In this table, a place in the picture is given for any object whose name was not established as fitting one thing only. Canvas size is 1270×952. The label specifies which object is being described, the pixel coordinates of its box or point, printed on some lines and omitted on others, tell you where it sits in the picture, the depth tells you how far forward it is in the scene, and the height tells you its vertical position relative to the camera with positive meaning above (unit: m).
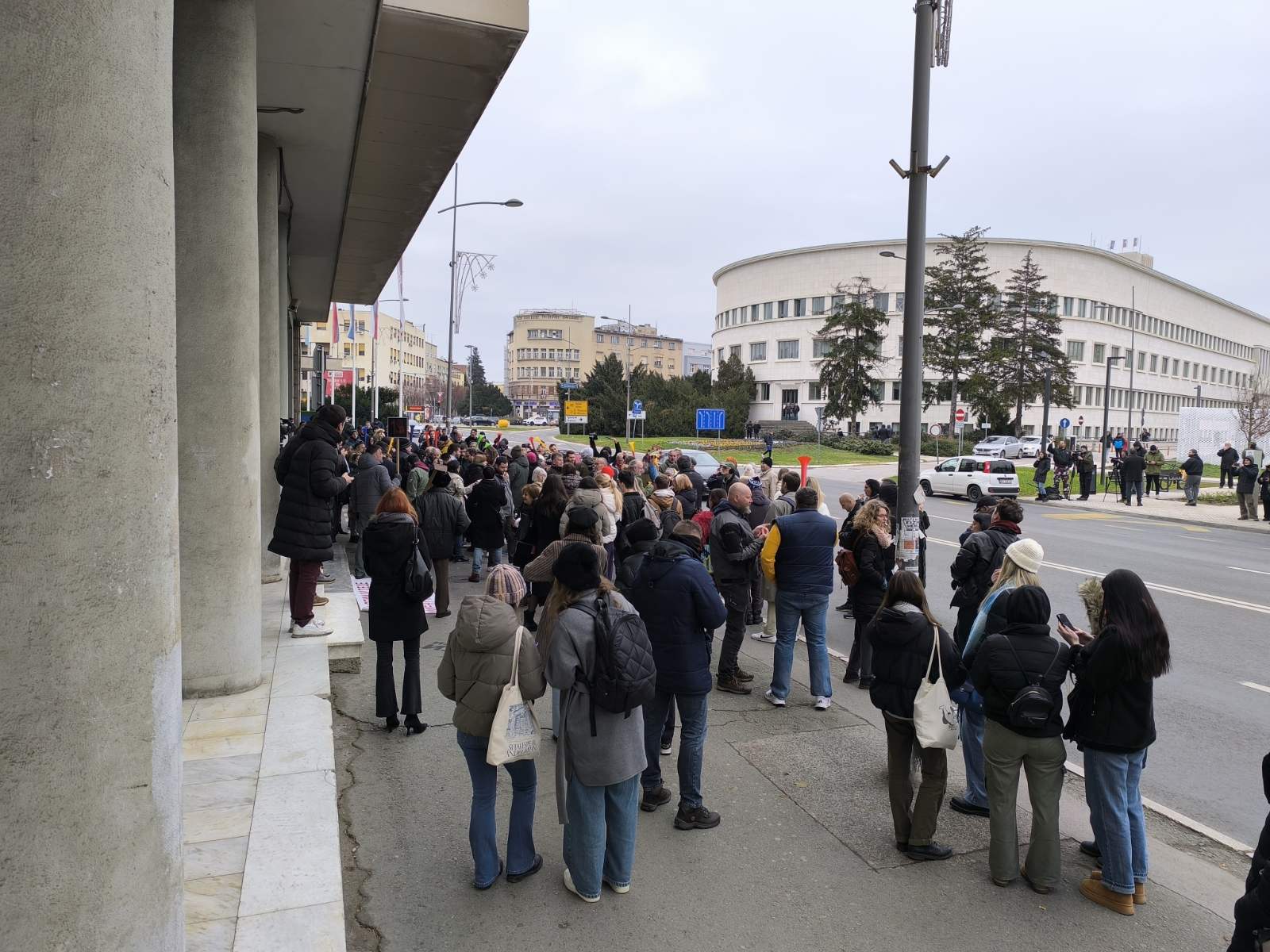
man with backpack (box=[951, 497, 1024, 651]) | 7.21 -1.11
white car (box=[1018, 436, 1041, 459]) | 57.59 -1.36
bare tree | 45.88 +0.86
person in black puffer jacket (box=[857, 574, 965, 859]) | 4.98 -1.52
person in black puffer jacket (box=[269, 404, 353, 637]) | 7.95 -0.74
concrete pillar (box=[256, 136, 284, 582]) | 10.83 +1.03
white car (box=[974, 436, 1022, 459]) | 52.28 -1.29
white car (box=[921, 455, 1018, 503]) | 29.73 -1.83
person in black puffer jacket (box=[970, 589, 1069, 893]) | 4.62 -1.68
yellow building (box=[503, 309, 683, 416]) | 154.88 +12.05
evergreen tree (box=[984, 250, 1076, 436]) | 69.50 +6.27
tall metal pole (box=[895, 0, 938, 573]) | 8.28 +1.26
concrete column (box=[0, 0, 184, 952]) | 2.44 -0.22
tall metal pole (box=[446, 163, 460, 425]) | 31.39 +5.25
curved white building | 85.44 +11.09
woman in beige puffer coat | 4.44 -1.41
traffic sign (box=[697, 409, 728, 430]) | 47.93 +0.06
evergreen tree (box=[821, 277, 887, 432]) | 68.31 +5.16
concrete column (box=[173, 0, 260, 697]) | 6.29 +0.59
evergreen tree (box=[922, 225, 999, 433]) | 67.56 +8.73
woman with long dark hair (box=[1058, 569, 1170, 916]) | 4.43 -1.53
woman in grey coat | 4.36 -1.71
